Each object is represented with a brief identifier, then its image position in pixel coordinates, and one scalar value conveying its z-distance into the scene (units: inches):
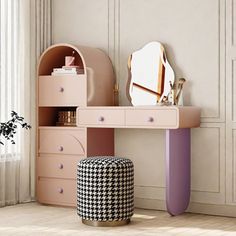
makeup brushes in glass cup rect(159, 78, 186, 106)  195.6
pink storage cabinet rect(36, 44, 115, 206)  205.3
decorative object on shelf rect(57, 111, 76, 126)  215.5
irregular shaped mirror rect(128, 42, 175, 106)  201.9
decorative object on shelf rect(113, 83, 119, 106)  213.8
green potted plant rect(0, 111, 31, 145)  175.8
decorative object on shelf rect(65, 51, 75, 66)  212.7
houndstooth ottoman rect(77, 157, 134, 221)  169.5
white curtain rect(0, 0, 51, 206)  209.9
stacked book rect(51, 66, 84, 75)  209.2
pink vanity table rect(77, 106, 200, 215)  182.9
